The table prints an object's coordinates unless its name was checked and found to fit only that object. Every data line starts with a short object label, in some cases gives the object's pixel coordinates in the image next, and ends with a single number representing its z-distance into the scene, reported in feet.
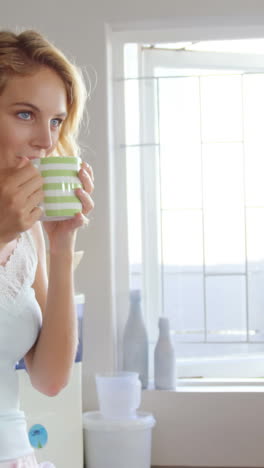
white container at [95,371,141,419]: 9.11
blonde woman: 3.06
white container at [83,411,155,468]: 9.04
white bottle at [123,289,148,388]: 9.61
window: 10.16
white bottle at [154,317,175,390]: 9.57
